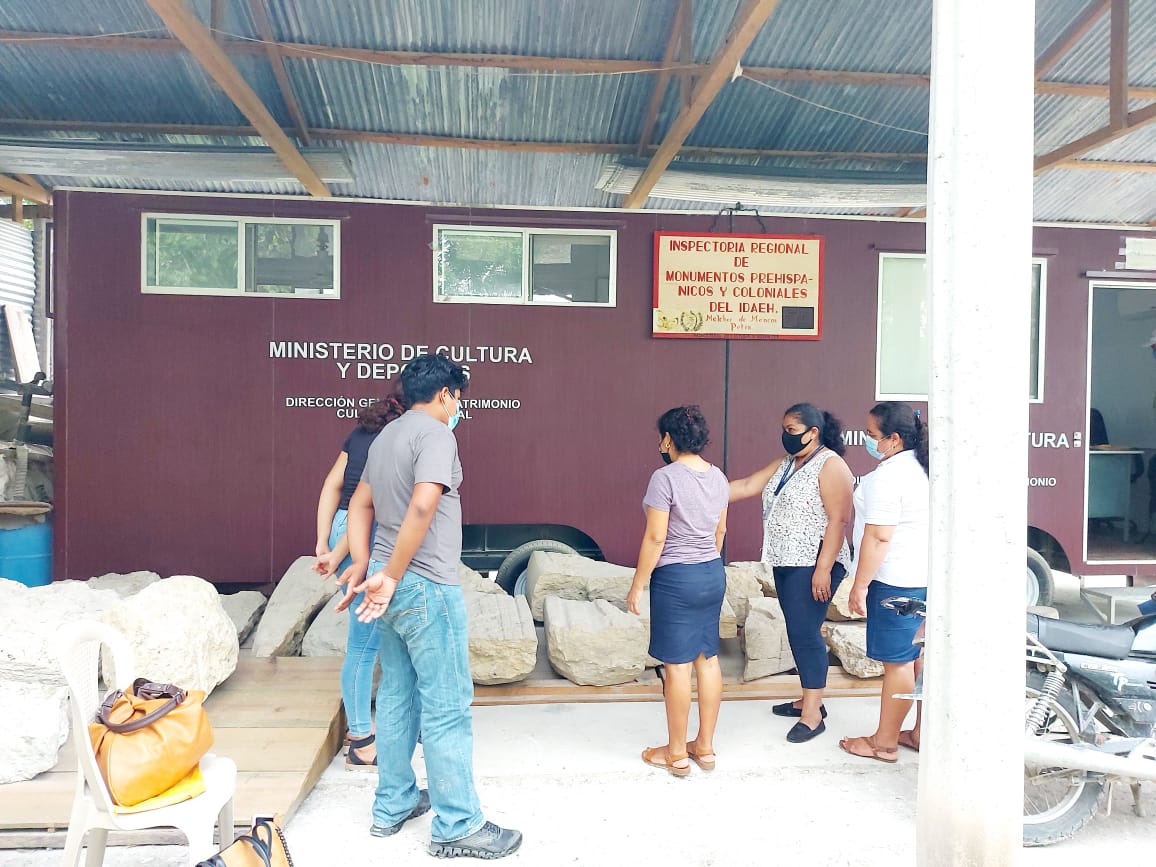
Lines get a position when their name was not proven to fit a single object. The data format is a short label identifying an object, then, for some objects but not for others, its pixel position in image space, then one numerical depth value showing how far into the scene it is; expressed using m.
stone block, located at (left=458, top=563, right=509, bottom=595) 4.88
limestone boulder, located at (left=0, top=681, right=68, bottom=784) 2.88
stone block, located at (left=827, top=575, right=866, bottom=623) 4.57
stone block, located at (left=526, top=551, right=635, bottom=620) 4.82
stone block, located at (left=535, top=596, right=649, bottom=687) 4.14
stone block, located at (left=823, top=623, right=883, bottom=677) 4.31
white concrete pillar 2.35
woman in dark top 3.25
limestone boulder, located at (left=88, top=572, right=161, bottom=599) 4.60
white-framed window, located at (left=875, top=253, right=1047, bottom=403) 5.74
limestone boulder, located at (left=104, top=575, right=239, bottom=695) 3.29
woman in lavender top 3.31
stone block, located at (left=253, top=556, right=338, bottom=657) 4.24
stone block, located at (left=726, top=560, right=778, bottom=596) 5.08
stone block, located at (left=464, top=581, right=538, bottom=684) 4.03
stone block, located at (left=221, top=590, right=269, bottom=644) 4.50
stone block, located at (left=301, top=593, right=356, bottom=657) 4.28
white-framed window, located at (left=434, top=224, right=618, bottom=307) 5.38
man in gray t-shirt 2.61
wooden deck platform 2.72
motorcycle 2.80
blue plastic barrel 4.98
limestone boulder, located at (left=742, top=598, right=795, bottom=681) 4.33
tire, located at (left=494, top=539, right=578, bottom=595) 5.43
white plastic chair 2.05
